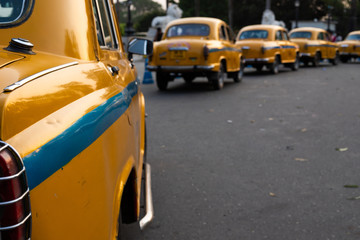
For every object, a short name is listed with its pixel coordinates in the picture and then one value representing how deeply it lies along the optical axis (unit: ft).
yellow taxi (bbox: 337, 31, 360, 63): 85.20
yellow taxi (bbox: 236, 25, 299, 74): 56.24
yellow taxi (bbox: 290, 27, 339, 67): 72.79
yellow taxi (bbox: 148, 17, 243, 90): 39.88
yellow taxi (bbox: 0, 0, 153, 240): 4.25
